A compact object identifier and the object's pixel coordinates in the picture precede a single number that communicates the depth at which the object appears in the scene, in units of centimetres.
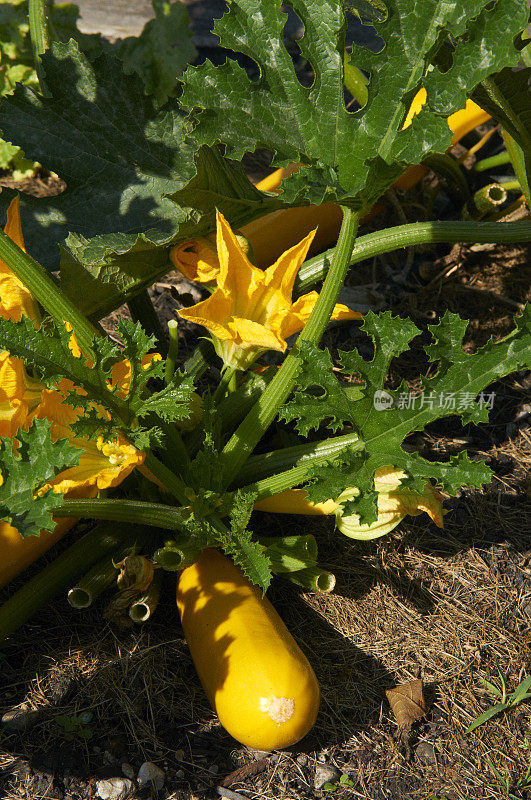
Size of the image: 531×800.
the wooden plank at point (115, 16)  188
